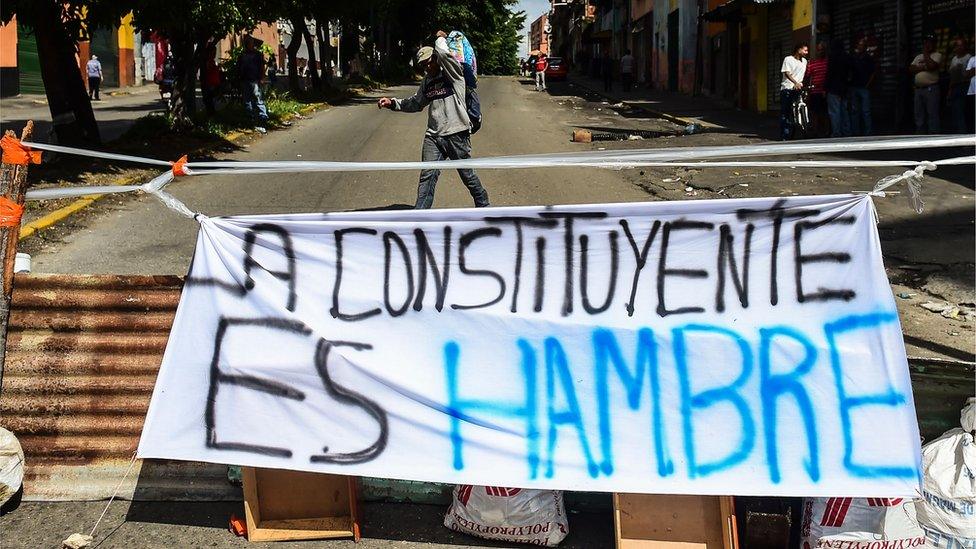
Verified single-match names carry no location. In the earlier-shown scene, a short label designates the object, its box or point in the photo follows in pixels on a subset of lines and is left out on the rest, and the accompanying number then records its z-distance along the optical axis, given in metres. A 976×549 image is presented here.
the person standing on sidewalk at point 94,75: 29.37
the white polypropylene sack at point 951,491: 3.79
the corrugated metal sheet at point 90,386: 4.47
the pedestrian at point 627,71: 35.03
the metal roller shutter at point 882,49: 16.80
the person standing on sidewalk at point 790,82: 15.28
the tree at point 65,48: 11.98
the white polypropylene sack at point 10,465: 4.32
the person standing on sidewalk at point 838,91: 14.60
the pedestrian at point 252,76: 17.89
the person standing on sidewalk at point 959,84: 13.46
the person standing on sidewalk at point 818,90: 15.25
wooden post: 4.52
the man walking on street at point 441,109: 7.85
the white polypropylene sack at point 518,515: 4.04
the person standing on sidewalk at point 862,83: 14.48
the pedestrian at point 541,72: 37.67
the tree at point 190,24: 12.73
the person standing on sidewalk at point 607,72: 36.84
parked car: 48.97
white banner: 3.76
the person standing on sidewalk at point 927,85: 14.11
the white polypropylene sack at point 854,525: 3.85
